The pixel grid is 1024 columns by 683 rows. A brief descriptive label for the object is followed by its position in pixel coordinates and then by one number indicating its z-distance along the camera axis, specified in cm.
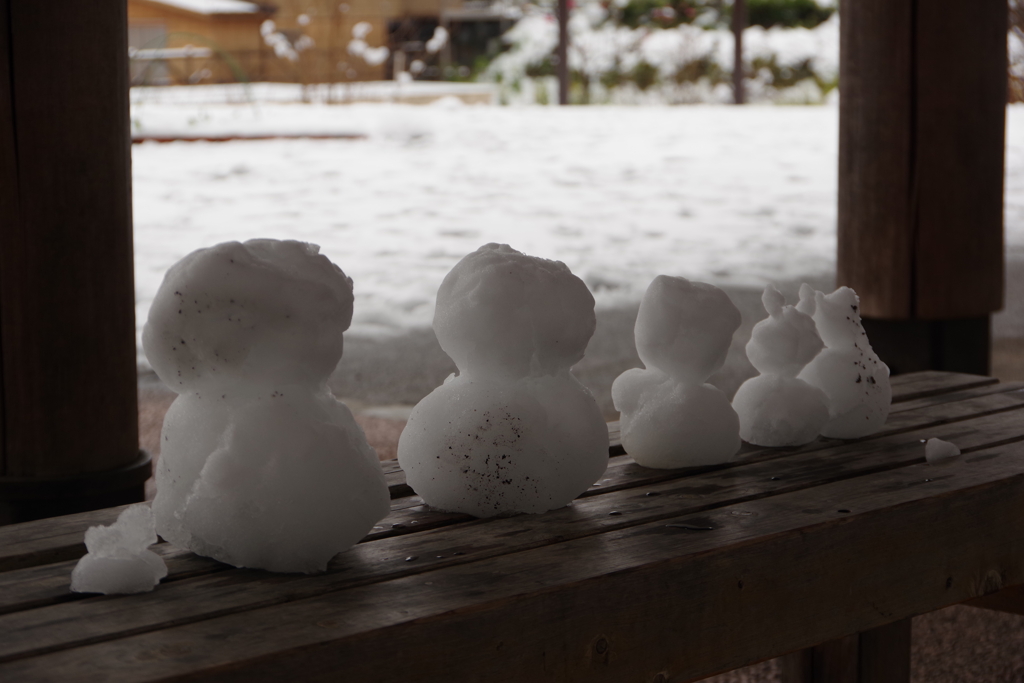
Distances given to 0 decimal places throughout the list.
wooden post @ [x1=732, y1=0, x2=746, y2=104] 918
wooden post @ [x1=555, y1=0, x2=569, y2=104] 971
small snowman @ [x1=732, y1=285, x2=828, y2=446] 189
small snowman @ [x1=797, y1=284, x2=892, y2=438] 192
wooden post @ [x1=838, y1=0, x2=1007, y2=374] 268
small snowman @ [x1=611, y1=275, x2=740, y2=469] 180
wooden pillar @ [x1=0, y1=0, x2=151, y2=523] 205
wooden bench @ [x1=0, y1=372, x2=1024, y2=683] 148
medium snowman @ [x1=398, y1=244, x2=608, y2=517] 168
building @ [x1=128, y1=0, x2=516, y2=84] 1120
